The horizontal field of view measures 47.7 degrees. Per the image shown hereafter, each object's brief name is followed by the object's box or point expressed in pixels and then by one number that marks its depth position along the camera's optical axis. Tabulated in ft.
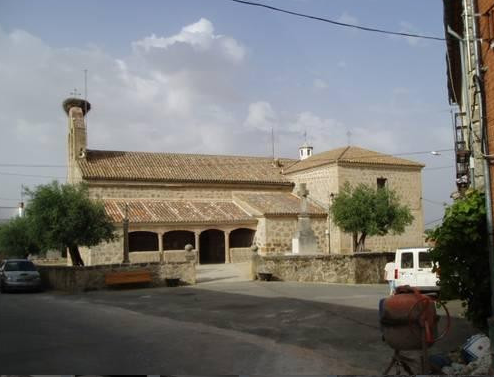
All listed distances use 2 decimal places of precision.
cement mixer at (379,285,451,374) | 20.63
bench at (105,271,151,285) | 69.41
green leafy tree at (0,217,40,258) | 139.95
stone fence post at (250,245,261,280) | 79.05
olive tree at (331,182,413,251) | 97.35
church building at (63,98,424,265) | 112.47
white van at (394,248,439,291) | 52.90
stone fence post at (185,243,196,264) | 75.03
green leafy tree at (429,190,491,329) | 25.99
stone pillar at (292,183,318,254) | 85.00
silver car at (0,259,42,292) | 72.84
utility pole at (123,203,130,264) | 79.97
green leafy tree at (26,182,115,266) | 76.59
